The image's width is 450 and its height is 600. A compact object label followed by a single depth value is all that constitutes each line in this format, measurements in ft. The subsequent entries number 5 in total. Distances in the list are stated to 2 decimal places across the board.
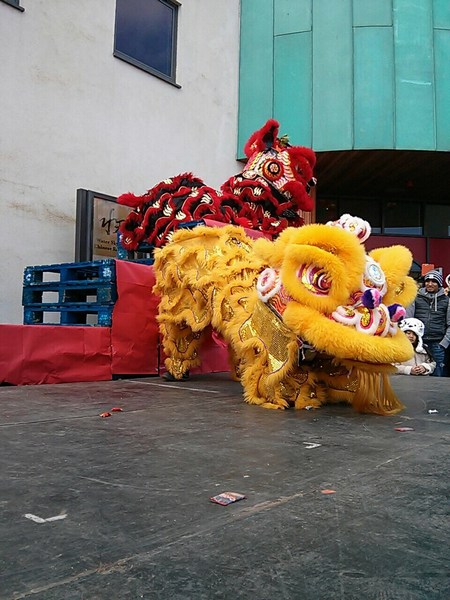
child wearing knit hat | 18.85
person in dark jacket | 19.15
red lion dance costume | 17.72
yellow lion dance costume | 9.84
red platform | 13.69
